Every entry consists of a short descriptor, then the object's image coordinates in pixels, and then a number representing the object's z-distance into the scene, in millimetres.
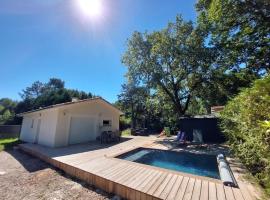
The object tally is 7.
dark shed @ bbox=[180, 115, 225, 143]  10889
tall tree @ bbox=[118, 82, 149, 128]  21917
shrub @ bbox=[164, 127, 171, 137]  15110
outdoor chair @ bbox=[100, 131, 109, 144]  9619
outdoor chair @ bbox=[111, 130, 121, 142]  10209
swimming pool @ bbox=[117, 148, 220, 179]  5572
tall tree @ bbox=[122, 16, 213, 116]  11980
